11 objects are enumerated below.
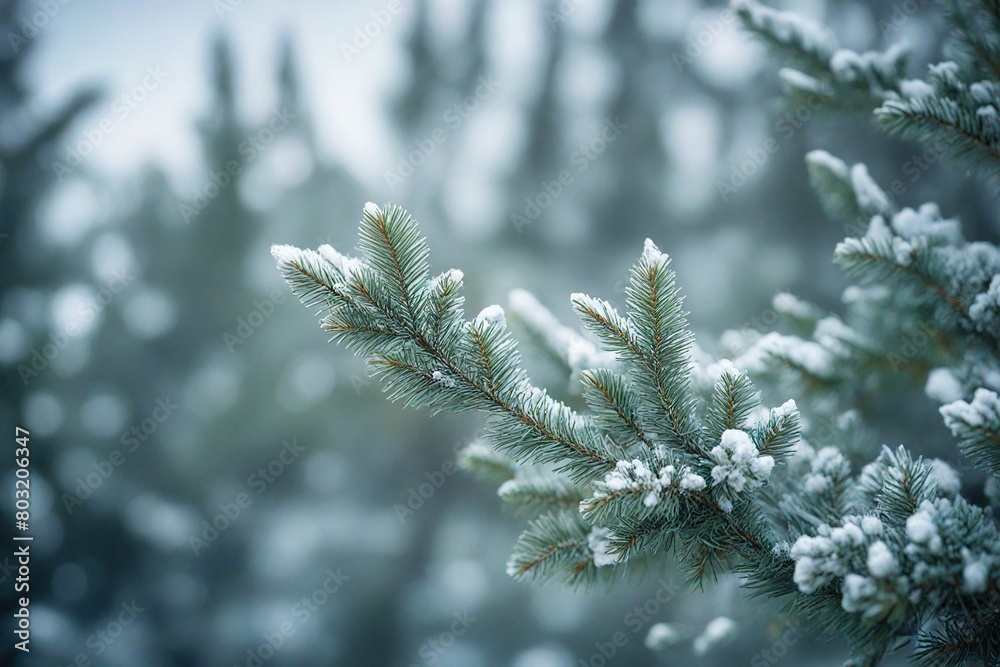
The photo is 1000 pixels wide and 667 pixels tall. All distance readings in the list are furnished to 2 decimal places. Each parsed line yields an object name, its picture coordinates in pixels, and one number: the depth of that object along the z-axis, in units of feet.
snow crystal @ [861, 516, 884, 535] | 2.10
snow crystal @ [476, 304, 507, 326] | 2.16
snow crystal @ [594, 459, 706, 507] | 2.09
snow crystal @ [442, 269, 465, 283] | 2.13
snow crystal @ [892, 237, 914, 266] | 2.43
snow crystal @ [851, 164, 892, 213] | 2.60
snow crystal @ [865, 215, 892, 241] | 2.50
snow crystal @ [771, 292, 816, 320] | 2.79
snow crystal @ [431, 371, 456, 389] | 2.15
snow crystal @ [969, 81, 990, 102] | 2.41
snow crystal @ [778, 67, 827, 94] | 2.70
